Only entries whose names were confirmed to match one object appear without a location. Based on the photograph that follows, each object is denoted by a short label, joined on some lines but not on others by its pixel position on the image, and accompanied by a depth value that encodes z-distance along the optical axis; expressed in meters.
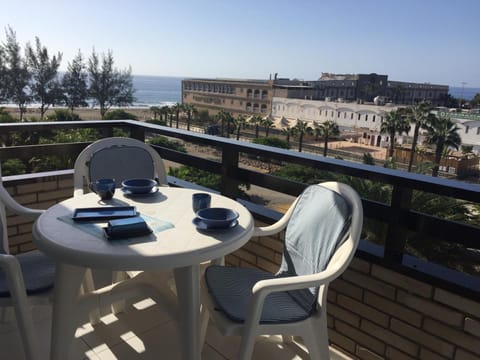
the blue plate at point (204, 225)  1.42
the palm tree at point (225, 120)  43.47
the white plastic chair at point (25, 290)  1.39
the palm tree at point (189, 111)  46.16
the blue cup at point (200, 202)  1.64
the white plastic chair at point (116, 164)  2.25
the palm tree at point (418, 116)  30.59
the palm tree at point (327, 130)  33.24
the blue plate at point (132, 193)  1.84
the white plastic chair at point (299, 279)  1.33
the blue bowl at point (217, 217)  1.41
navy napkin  1.30
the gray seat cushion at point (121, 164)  2.28
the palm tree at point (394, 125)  32.69
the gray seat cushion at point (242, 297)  1.40
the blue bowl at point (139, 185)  1.84
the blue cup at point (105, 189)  1.73
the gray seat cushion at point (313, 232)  1.49
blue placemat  1.35
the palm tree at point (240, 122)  41.84
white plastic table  1.19
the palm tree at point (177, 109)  44.91
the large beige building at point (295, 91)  52.81
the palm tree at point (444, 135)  28.27
